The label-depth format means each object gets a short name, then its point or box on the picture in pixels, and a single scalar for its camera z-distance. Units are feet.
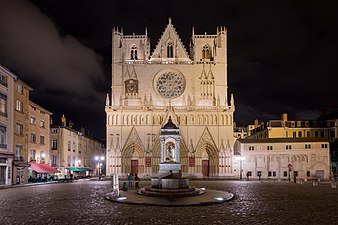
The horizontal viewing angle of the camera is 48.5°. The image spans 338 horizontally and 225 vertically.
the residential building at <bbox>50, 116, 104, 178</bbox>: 205.67
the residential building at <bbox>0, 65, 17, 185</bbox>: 142.54
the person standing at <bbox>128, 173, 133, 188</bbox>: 116.78
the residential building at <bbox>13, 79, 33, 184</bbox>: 153.79
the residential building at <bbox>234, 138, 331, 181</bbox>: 208.44
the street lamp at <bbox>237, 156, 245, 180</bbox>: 214.10
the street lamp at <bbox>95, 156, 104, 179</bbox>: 277.44
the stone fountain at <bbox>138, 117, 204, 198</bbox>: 87.90
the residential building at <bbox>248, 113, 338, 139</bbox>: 265.34
